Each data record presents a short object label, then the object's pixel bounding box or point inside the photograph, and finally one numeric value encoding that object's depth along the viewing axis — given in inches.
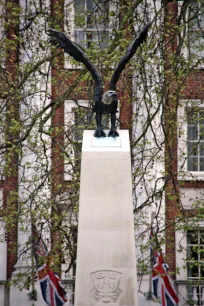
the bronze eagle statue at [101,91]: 842.2
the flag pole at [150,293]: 1337.4
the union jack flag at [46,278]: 1153.4
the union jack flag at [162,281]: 1149.3
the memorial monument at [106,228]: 799.7
